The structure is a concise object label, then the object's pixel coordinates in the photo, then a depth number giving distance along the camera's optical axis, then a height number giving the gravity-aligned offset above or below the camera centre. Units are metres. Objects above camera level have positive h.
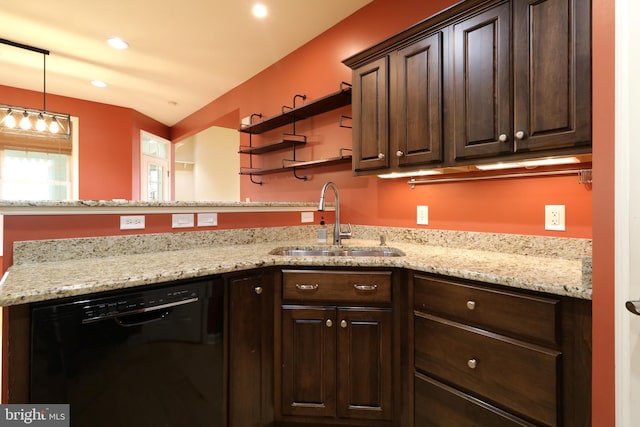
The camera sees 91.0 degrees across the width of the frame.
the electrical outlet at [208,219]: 2.00 -0.04
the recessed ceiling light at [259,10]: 2.51 +1.66
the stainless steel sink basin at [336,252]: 2.06 -0.25
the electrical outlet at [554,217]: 1.52 -0.02
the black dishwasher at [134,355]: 1.08 -0.55
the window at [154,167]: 5.46 +0.84
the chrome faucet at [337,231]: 2.21 -0.13
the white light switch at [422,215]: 2.11 -0.01
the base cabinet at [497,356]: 1.04 -0.54
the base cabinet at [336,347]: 1.57 -0.68
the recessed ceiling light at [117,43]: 3.01 +1.67
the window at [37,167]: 4.16 +0.64
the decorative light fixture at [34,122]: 3.75 +1.15
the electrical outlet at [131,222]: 1.73 -0.05
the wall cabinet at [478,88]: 1.22 +0.60
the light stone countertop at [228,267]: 1.08 -0.24
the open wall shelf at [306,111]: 2.40 +0.90
